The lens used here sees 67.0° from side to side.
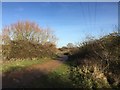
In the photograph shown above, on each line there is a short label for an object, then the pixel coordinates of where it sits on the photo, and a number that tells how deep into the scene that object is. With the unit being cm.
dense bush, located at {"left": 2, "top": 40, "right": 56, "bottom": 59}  1226
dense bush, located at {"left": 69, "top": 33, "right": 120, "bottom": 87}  548
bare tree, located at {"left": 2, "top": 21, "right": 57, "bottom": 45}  1523
